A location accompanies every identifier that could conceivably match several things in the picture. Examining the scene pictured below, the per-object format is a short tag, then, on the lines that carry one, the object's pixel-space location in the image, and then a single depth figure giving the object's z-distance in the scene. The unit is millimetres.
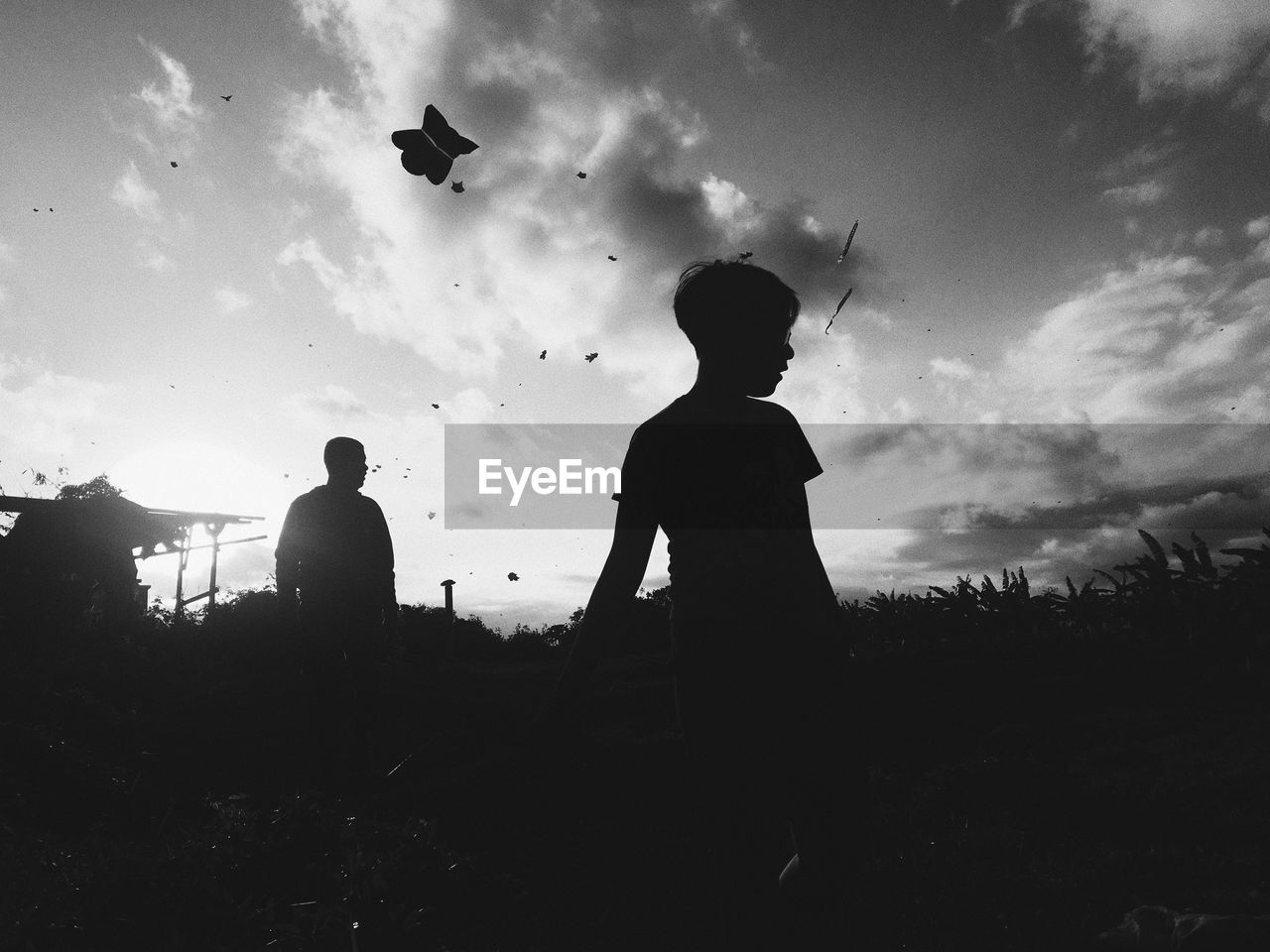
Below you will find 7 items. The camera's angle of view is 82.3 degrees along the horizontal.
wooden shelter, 10805
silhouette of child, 1837
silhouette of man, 5113
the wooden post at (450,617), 14016
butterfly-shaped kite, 4430
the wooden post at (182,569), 17875
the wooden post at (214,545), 17969
